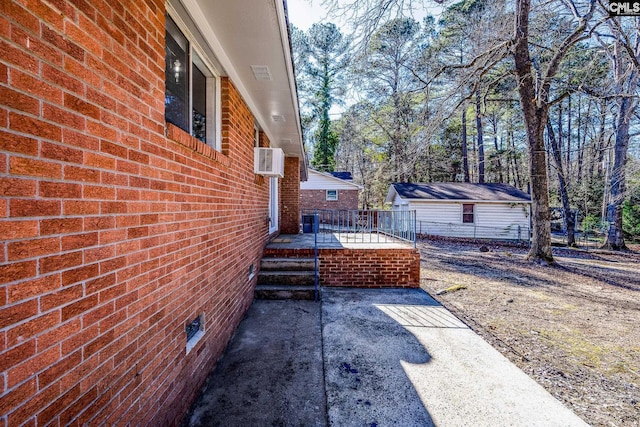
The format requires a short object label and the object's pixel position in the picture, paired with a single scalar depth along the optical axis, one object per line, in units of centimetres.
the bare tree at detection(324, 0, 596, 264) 638
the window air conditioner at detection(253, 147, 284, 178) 502
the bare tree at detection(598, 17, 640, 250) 976
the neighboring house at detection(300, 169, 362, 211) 2080
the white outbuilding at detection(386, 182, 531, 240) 1622
